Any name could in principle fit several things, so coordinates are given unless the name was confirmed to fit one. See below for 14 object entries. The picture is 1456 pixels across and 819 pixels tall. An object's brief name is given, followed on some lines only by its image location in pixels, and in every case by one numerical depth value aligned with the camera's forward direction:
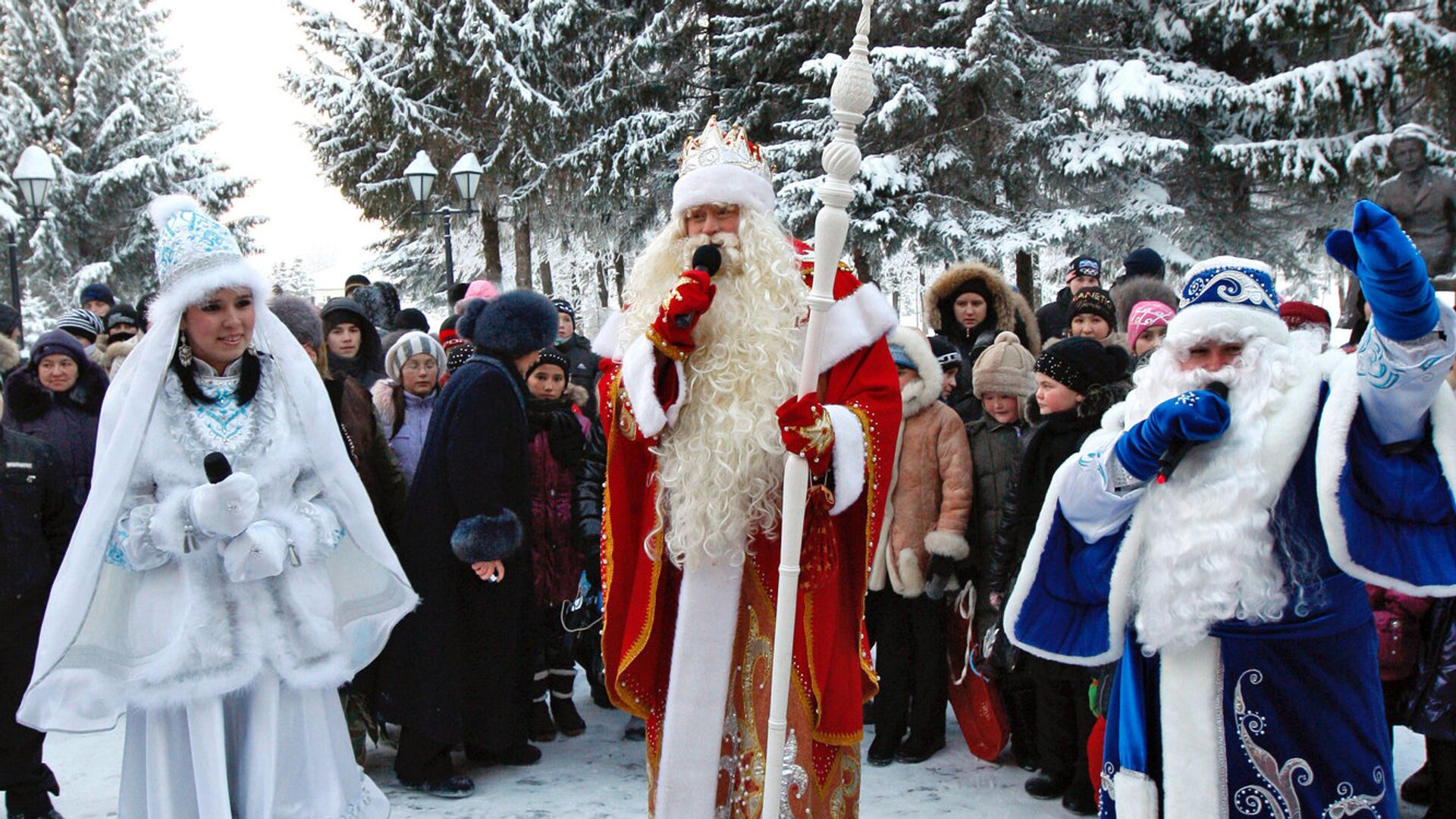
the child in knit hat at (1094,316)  6.04
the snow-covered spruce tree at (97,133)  25.50
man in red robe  3.29
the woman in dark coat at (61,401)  5.62
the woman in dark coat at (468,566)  4.79
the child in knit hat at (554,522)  5.60
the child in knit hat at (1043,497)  4.50
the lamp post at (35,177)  14.46
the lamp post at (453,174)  15.02
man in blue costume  2.46
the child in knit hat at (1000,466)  5.13
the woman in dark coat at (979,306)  6.68
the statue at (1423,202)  8.50
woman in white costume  3.27
